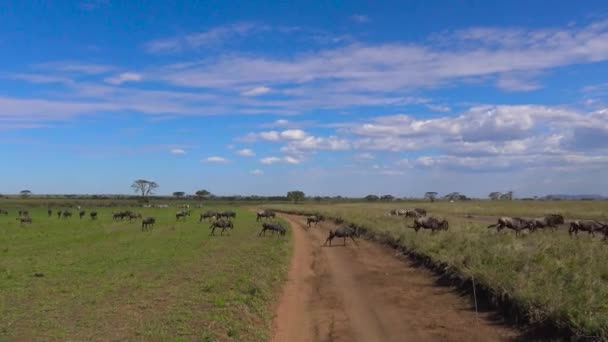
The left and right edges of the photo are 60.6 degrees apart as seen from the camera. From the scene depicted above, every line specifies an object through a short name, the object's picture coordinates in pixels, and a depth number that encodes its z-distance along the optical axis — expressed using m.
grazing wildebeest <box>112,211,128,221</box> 66.38
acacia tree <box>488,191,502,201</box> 189.75
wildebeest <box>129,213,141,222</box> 64.41
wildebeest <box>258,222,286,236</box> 39.12
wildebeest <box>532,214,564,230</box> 33.78
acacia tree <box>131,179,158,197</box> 187.12
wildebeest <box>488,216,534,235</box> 30.87
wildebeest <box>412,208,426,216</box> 56.95
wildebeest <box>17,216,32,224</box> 58.21
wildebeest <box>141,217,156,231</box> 49.78
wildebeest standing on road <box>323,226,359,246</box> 33.66
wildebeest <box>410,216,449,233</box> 32.97
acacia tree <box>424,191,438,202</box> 181.18
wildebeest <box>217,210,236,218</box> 60.74
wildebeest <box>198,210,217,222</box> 64.94
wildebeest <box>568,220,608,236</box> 29.22
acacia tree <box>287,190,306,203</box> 199.24
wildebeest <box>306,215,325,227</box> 54.24
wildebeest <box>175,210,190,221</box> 67.14
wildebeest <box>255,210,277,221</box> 63.87
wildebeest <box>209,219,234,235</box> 41.81
